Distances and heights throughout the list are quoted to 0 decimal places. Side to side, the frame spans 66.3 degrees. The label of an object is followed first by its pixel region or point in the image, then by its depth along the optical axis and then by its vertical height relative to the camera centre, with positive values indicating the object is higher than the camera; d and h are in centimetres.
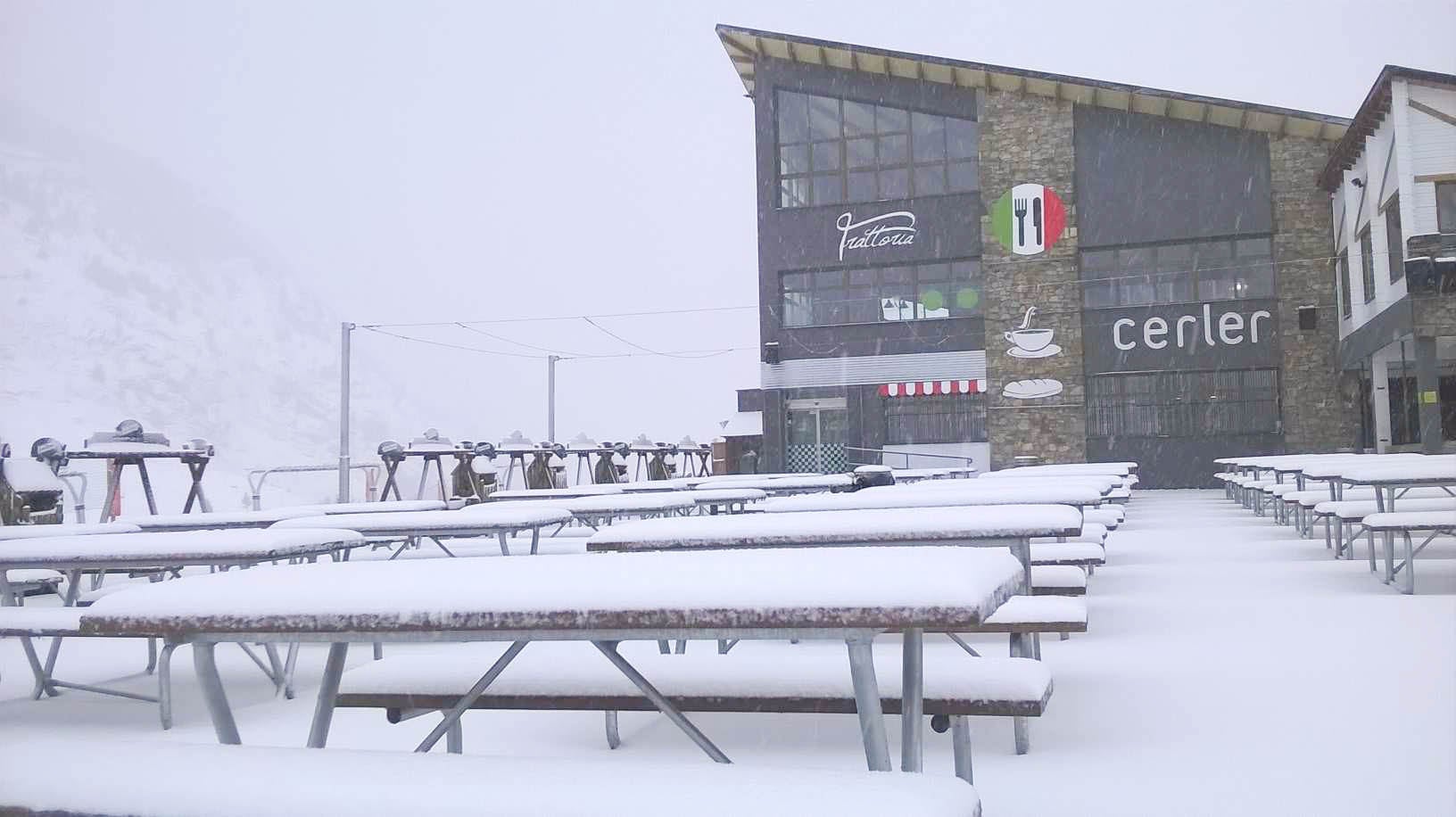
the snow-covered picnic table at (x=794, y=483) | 870 -22
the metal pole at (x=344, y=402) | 1520 +87
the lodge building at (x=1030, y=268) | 1809 +317
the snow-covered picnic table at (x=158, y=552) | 342 -28
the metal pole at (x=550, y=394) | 2163 +125
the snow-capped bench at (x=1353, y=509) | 584 -33
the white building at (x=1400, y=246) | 1302 +271
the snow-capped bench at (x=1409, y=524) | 487 -33
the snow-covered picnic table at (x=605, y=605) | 146 -21
